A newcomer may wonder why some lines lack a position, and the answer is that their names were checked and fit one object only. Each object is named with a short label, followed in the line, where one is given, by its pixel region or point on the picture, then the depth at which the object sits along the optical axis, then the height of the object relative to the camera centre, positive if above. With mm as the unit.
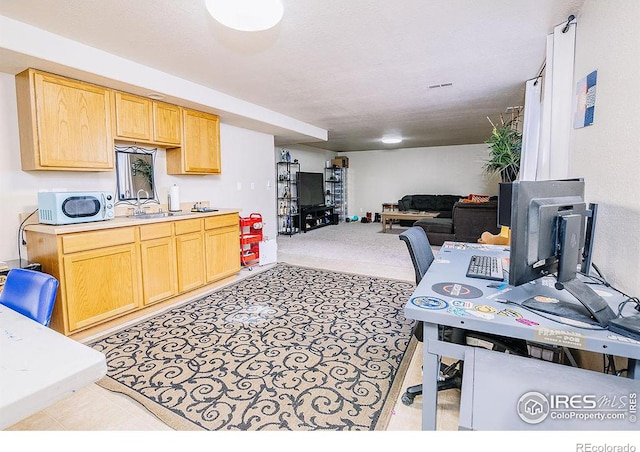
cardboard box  9953 +1002
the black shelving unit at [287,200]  7695 -137
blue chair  1254 -399
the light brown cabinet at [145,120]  3088 +761
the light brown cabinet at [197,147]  3781 +578
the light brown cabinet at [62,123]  2512 +591
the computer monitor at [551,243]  1116 -174
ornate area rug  1717 -1132
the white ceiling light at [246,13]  1675 +960
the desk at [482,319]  1009 -435
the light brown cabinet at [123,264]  2508 -641
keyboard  1591 -391
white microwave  2543 -99
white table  691 -422
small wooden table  7336 -491
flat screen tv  7883 +134
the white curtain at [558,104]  2281 +653
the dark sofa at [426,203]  8602 -244
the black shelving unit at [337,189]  9930 +161
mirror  3432 +227
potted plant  3518 +472
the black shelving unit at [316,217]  8008 -611
